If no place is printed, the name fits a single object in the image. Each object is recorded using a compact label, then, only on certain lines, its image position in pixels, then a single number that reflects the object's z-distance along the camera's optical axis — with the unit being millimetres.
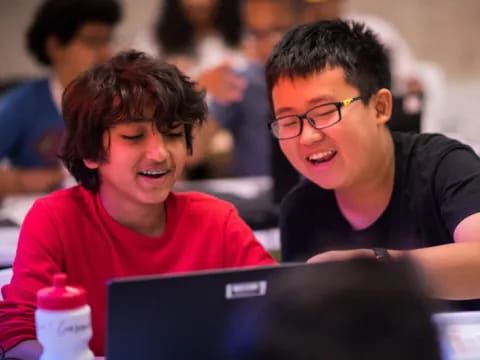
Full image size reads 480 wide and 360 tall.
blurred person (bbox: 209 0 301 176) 6629
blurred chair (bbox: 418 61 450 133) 8070
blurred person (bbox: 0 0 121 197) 5344
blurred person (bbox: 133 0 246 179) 7902
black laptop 1721
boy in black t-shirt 2740
